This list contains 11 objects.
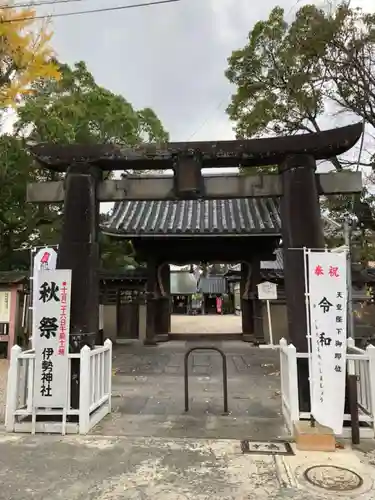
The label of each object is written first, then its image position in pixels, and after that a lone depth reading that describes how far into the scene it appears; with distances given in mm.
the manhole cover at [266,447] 4352
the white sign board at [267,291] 11688
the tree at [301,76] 10898
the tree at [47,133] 13173
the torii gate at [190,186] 5402
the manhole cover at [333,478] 3557
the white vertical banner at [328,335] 4605
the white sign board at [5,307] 11383
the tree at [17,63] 9906
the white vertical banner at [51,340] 5074
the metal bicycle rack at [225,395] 5986
